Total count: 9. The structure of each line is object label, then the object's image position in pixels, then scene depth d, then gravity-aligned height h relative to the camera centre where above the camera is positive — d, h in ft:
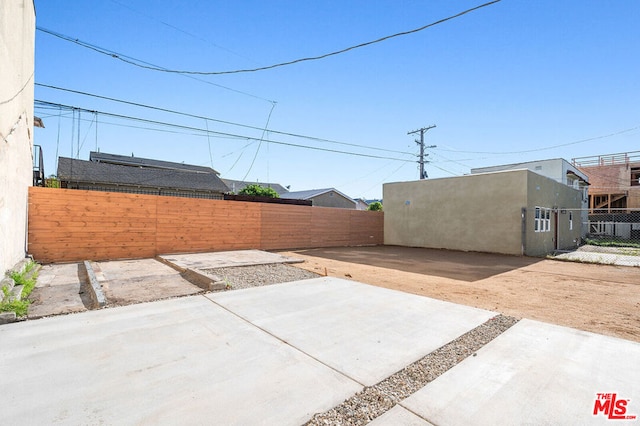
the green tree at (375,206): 110.63 +4.81
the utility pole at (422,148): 76.40 +19.63
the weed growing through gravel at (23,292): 11.77 -4.03
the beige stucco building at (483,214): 38.91 +0.96
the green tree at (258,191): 88.02 +8.16
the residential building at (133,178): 58.13 +8.69
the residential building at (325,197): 98.04 +7.58
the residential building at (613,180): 74.75 +11.97
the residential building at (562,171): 65.92 +12.26
